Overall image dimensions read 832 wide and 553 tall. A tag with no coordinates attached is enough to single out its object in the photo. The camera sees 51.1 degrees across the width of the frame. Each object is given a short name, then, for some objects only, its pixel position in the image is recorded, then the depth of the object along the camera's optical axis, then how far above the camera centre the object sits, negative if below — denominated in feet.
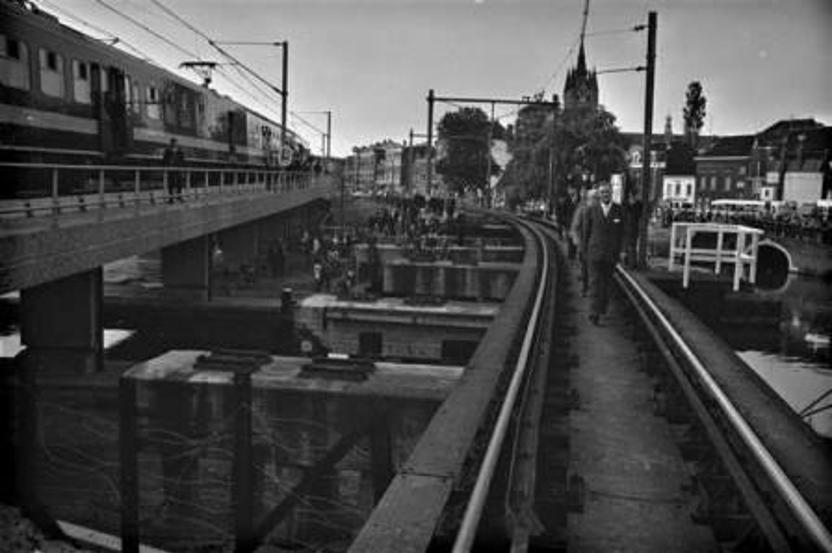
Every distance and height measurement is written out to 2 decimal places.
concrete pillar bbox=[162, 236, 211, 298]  95.14 -10.02
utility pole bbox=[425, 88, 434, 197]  127.73 +8.26
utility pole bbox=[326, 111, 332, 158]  245.12 +12.81
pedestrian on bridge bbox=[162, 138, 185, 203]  69.73 +1.06
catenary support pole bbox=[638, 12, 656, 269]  64.34 +4.66
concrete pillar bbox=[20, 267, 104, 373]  60.70 -11.00
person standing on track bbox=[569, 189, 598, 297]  37.14 -1.83
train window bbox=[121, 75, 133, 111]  67.46 +6.19
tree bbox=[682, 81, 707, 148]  447.01 +42.04
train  48.26 +5.06
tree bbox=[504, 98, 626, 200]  181.98 +8.61
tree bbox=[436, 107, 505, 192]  309.63 +8.61
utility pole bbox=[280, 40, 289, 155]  128.74 +13.52
